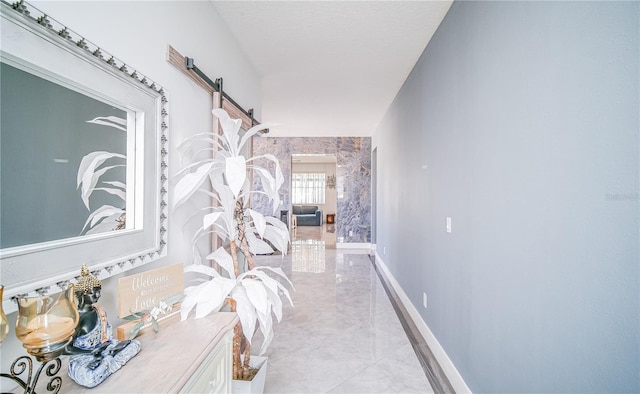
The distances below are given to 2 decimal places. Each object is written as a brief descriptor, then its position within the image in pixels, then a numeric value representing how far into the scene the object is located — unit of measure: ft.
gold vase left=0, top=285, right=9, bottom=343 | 2.09
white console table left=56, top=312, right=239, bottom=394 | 2.67
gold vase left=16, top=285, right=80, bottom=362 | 2.34
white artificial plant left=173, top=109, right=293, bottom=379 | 4.45
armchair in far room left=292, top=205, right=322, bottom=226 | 42.04
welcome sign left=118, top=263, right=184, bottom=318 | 3.53
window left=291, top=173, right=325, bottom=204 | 48.67
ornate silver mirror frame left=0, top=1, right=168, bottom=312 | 2.67
